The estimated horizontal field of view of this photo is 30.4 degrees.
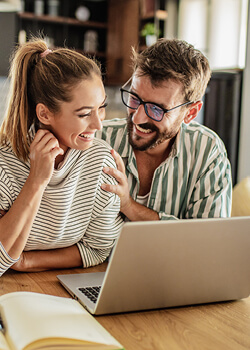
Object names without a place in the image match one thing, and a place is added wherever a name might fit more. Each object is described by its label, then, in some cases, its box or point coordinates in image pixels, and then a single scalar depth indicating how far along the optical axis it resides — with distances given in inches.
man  66.2
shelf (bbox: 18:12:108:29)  211.5
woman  49.6
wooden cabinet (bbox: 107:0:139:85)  229.1
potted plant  212.8
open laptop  37.7
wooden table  35.8
